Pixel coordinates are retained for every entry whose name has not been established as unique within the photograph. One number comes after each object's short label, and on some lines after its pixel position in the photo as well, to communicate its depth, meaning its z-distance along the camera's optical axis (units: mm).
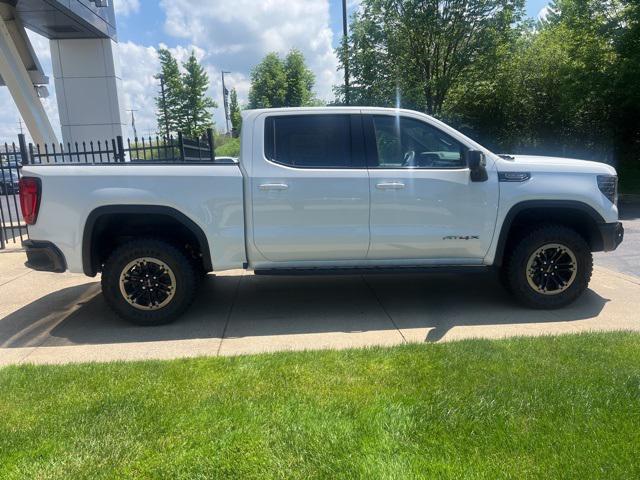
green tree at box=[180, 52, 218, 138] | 39094
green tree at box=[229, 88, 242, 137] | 57088
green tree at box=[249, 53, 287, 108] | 45719
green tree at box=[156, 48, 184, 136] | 38469
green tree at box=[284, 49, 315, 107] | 46625
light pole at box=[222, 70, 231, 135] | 47281
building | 15266
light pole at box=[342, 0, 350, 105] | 17736
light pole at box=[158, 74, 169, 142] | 38500
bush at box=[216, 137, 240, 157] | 32969
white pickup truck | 4652
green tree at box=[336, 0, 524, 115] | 15648
